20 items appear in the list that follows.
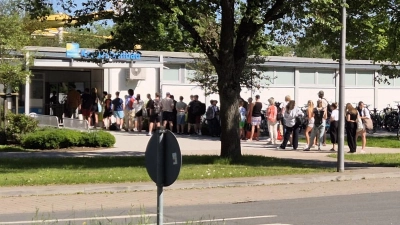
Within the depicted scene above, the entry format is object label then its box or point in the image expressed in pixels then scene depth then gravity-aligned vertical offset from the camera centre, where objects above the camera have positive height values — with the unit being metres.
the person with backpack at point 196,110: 31.87 -0.29
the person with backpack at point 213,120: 31.28 -0.70
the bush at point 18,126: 25.55 -0.82
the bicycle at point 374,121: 37.18 -0.83
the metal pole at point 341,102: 18.56 +0.05
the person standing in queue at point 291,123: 25.72 -0.65
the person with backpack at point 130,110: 33.56 -0.34
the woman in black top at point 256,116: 28.78 -0.48
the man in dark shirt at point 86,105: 33.91 -0.13
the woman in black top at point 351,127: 24.09 -0.72
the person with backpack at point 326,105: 26.34 -0.06
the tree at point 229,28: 18.83 +1.97
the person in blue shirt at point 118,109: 33.44 -0.30
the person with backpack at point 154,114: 30.34 -0.45
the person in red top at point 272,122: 27.72 -0.67
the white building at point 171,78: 37.25 +1.36
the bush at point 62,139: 24.17 -1.19
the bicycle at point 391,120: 37.38 -0.77
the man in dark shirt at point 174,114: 32.43 -0.48
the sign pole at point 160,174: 7.44 -0.70
